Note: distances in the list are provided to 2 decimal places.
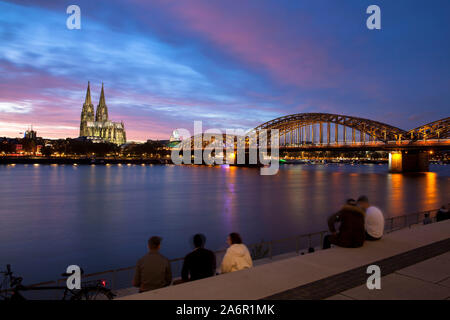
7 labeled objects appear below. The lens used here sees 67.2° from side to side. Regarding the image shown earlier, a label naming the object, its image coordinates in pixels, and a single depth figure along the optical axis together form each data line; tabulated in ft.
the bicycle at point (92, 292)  22.71
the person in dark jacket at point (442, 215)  47.50
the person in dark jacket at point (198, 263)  21.53
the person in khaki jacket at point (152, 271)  21.15
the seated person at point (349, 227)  26.17
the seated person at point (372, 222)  29.63
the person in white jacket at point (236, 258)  22.87
